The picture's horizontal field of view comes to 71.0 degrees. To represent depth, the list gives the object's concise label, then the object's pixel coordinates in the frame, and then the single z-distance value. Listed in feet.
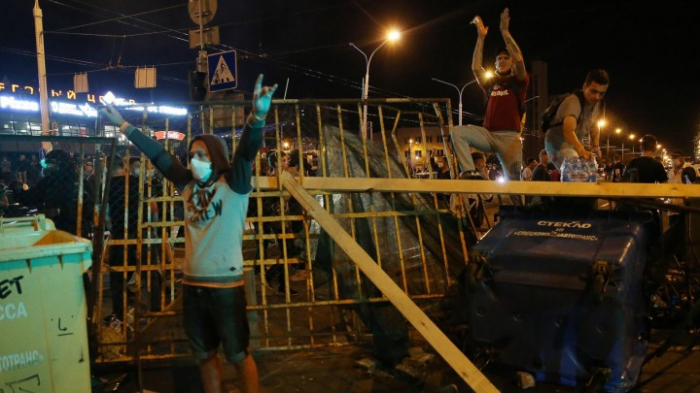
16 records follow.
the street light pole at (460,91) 113.29
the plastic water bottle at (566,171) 14.65
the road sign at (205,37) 33.04
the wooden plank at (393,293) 10.49
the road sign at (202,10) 31.22
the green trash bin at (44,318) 9.04
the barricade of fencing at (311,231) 14.11
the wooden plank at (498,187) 11.35
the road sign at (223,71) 30.94
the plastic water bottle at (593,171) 14.44
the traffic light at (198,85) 31.96
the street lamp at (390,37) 70.50
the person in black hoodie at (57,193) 18.71
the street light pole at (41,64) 61.11
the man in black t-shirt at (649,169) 20.06
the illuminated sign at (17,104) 133.39
